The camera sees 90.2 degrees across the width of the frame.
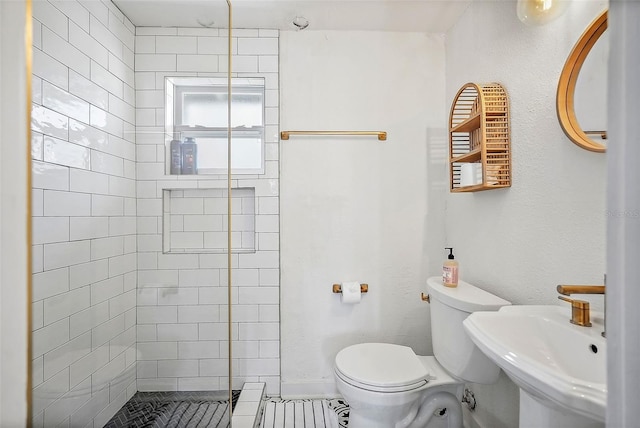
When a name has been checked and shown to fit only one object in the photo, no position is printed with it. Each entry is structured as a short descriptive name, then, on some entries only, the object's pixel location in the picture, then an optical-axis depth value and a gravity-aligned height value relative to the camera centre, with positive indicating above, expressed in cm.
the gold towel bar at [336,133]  185 +47
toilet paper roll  184 -47
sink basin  60 -34
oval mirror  88 +37
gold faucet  82 -25
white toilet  129 -69
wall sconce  103 +68
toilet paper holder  187 -44
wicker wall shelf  130 +30
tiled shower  92 -7
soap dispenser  146 -28
